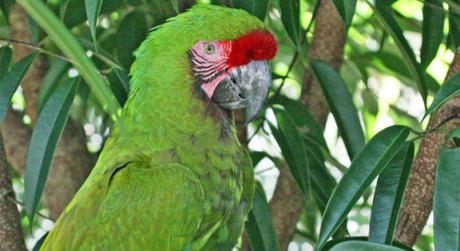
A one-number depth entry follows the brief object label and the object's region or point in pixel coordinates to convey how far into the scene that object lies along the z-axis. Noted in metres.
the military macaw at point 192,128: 3.44
